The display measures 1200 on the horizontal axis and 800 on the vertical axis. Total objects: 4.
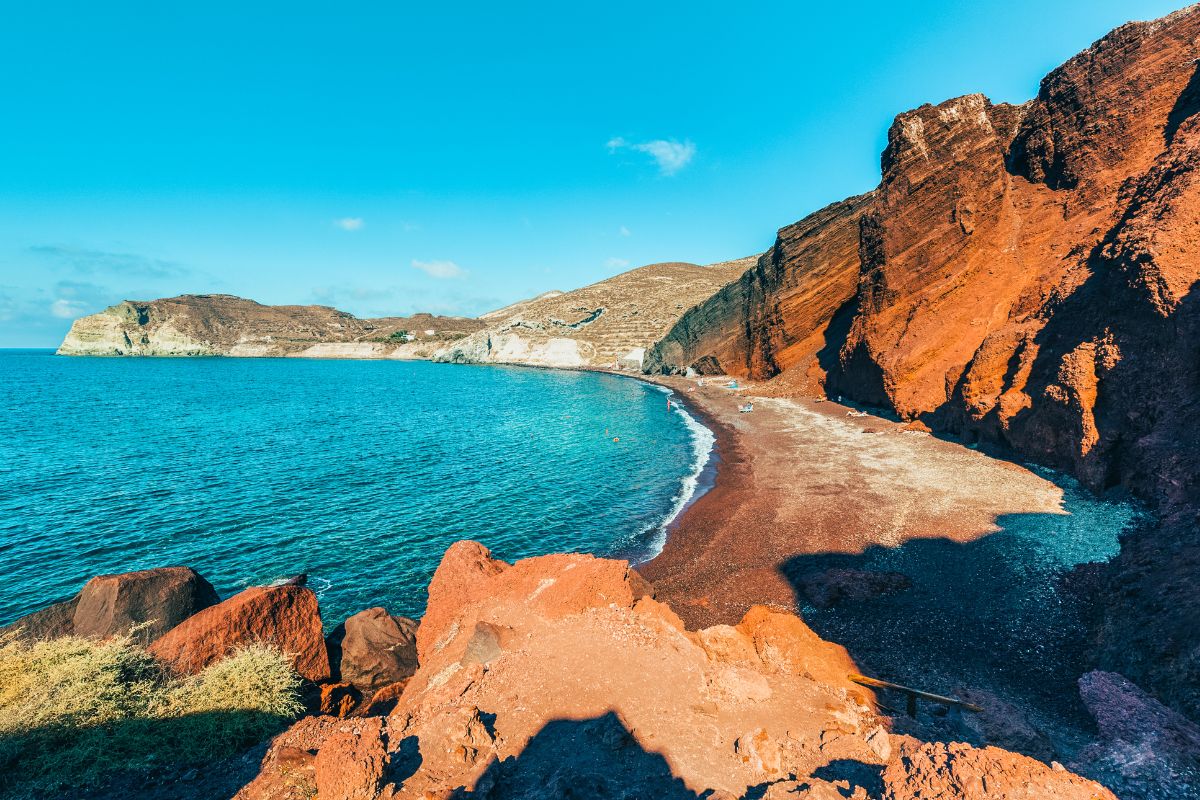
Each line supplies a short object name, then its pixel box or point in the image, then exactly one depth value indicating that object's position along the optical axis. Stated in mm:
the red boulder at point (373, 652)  13406
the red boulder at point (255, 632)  11398
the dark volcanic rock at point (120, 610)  12125
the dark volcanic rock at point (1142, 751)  6598
